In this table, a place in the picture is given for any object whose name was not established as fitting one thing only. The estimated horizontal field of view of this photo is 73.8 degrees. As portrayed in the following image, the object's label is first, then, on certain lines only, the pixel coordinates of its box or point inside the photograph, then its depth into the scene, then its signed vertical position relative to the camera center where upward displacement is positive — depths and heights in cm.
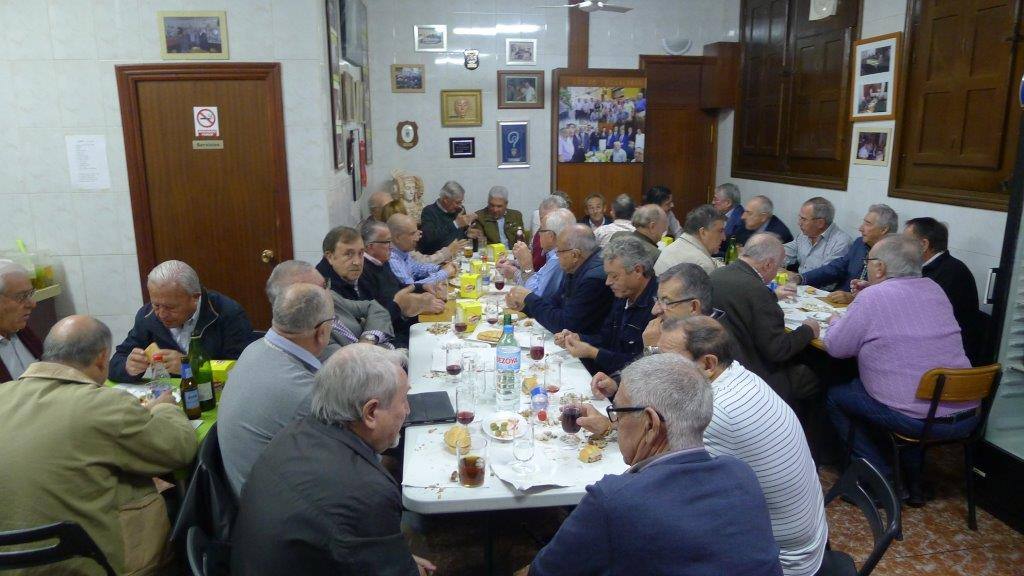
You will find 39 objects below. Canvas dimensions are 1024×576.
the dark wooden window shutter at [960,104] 478 +37
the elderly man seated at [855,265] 504 -91
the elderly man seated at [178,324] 335 -87
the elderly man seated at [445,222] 736 -71
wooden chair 343 -117
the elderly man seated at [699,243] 459 -60
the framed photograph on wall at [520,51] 838 +127
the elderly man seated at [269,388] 238 -81
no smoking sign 498 +26
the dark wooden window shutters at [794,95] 653 +62
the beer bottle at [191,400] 299 -105
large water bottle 297 -97
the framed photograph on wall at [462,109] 842 +57
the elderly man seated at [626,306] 356 -80
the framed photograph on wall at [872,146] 597 +7
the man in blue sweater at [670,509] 156 -82
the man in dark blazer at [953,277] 452 -81
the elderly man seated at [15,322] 321 -78
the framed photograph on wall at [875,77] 582 +67
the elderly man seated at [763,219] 684 -64
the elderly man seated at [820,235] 615 -73
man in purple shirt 358 -99
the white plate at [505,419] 266 -105
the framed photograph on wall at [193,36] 480 +84
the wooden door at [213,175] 493 -13
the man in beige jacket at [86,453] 209 -95
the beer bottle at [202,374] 309 -99
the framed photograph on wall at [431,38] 823 +140
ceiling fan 609 +134
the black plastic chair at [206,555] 195 -118
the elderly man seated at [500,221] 777 -75
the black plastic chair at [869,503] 206 -113
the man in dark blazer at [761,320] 373 -90
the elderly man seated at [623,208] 736 -57
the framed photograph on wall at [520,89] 845 +82
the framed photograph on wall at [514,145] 857 +13
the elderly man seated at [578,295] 399 -82
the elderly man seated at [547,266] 489 -84
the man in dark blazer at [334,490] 173 -86
